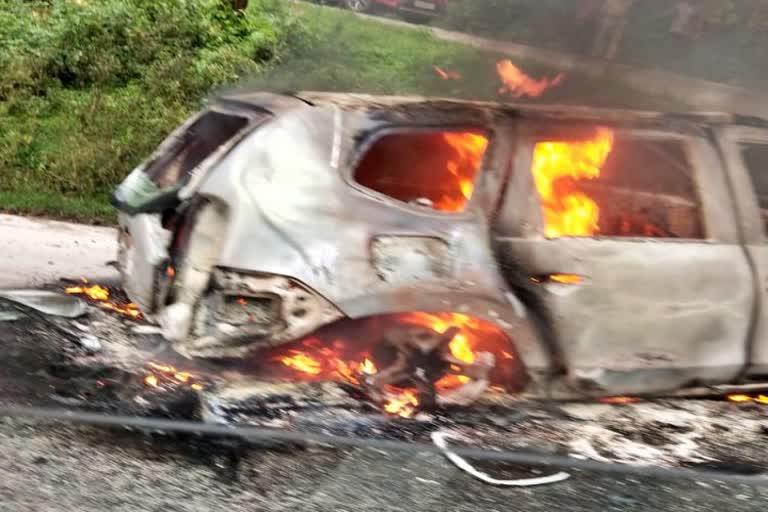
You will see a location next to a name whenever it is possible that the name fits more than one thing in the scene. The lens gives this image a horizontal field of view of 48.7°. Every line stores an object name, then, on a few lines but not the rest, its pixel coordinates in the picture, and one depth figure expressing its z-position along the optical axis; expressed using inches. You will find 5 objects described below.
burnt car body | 136.9
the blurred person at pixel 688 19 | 271.4
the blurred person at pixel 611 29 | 278.1
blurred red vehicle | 341.7
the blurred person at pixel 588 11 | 284.1
